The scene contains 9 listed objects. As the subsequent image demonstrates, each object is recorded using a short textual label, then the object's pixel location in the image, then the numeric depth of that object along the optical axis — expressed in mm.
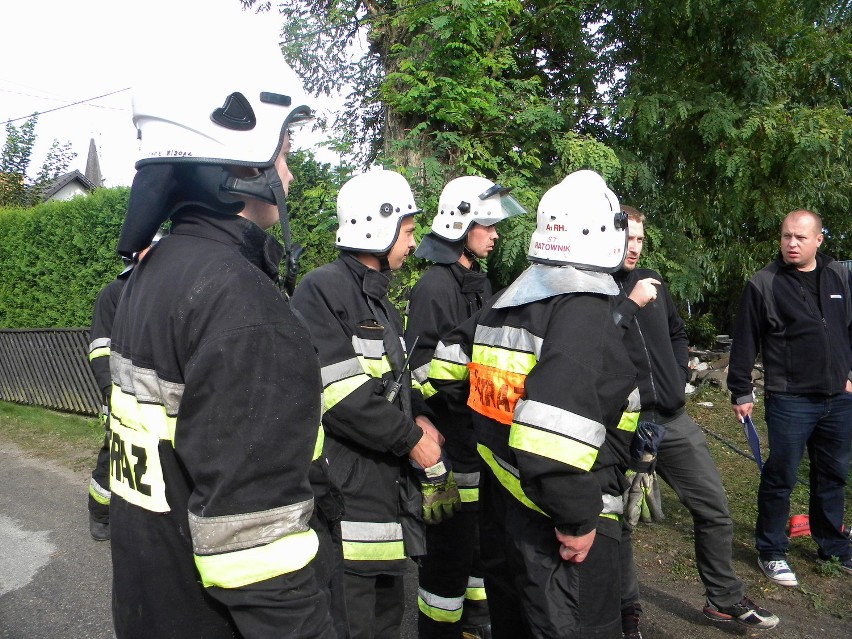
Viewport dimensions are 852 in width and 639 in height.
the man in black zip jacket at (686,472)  3742
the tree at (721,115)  7141
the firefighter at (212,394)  1442
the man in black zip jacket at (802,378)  4422
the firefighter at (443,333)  3590
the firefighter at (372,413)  2809
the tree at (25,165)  18766
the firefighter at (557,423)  2283
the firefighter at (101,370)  5230
